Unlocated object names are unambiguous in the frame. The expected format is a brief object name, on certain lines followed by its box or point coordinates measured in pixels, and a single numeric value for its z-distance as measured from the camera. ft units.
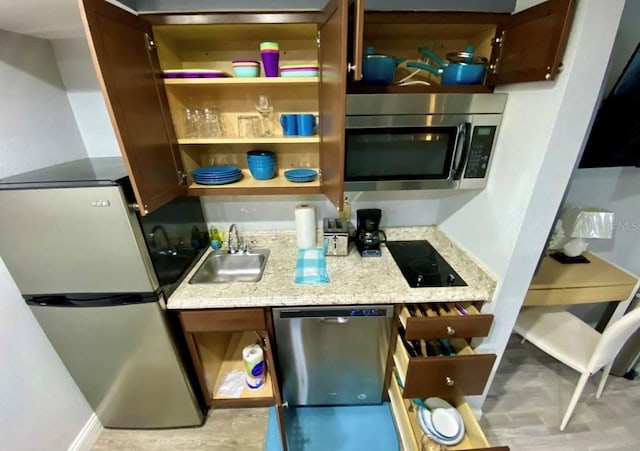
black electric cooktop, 4.00
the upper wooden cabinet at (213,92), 2.64
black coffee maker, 4.79
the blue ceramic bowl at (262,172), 4.29
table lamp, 4.72
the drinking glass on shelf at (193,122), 4.06
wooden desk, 4.43
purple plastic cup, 3.51
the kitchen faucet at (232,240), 5.11
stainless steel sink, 5.04
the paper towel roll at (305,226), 4.79
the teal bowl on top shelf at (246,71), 3.57
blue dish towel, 4.07
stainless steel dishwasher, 3.87
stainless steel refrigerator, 2.90
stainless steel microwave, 3.37
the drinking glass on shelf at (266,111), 4.08
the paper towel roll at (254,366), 4.69
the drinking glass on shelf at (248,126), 4.20
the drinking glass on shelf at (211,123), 4.17
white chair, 3.84
